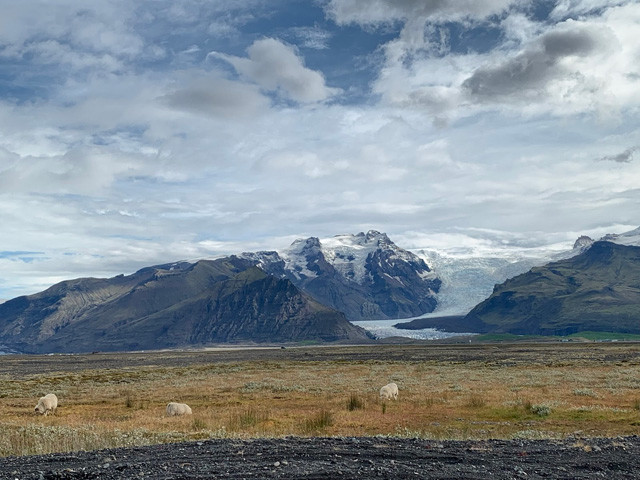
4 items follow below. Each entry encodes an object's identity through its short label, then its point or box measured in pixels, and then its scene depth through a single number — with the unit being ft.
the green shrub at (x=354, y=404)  111.99
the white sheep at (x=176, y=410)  107.86
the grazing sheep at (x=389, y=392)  127.85
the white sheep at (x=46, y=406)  120.57
